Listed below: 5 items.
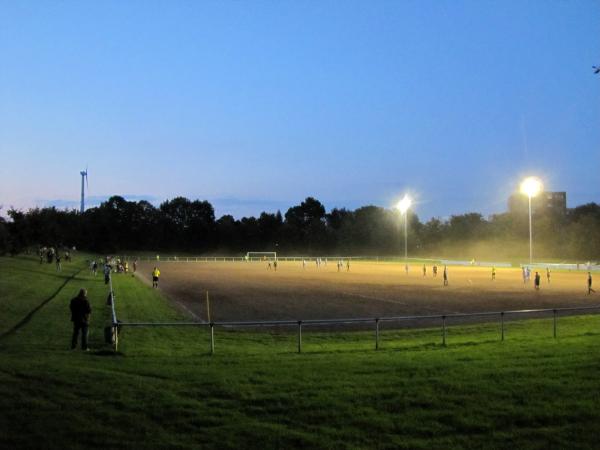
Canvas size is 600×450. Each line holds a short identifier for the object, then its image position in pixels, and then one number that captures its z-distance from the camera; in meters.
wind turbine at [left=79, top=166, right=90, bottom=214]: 147.90
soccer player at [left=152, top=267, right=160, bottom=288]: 46.93
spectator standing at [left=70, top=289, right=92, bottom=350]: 16.25
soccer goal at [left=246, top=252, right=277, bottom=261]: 156.88
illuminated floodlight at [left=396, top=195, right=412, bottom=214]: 90.31
